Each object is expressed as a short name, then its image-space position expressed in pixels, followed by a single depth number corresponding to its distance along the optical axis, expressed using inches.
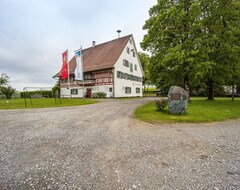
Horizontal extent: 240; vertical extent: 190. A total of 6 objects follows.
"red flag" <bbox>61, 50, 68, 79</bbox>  809.5
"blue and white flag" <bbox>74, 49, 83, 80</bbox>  756.7
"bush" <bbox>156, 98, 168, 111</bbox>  359.6
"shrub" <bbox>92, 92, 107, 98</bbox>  976.7
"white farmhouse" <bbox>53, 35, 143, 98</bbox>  967.0
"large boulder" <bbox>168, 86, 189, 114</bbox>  319.9
